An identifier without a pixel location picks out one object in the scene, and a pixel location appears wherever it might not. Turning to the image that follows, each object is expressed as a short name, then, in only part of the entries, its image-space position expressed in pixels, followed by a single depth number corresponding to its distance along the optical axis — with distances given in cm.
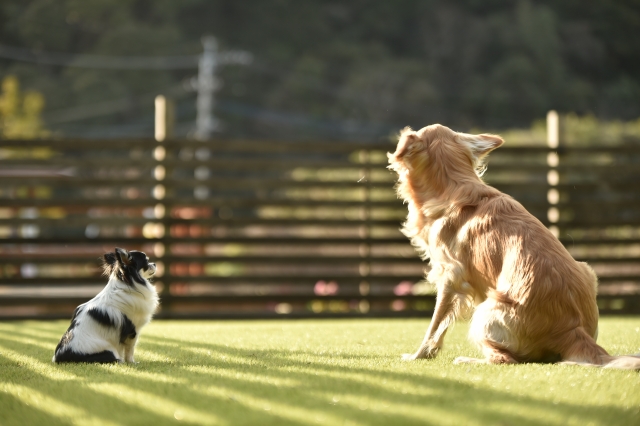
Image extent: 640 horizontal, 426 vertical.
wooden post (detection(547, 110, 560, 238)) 1572
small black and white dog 793
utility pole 6084
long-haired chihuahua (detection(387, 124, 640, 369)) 733
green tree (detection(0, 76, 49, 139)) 5166
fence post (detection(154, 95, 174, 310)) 1499
